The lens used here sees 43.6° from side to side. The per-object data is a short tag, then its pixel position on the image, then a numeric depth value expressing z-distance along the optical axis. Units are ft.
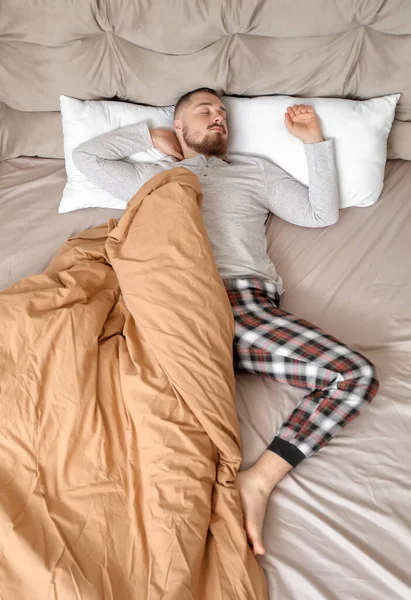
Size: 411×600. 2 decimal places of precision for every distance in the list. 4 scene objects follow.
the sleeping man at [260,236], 3.67
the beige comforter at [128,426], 2.94
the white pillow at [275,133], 5.26
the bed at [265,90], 4.42
